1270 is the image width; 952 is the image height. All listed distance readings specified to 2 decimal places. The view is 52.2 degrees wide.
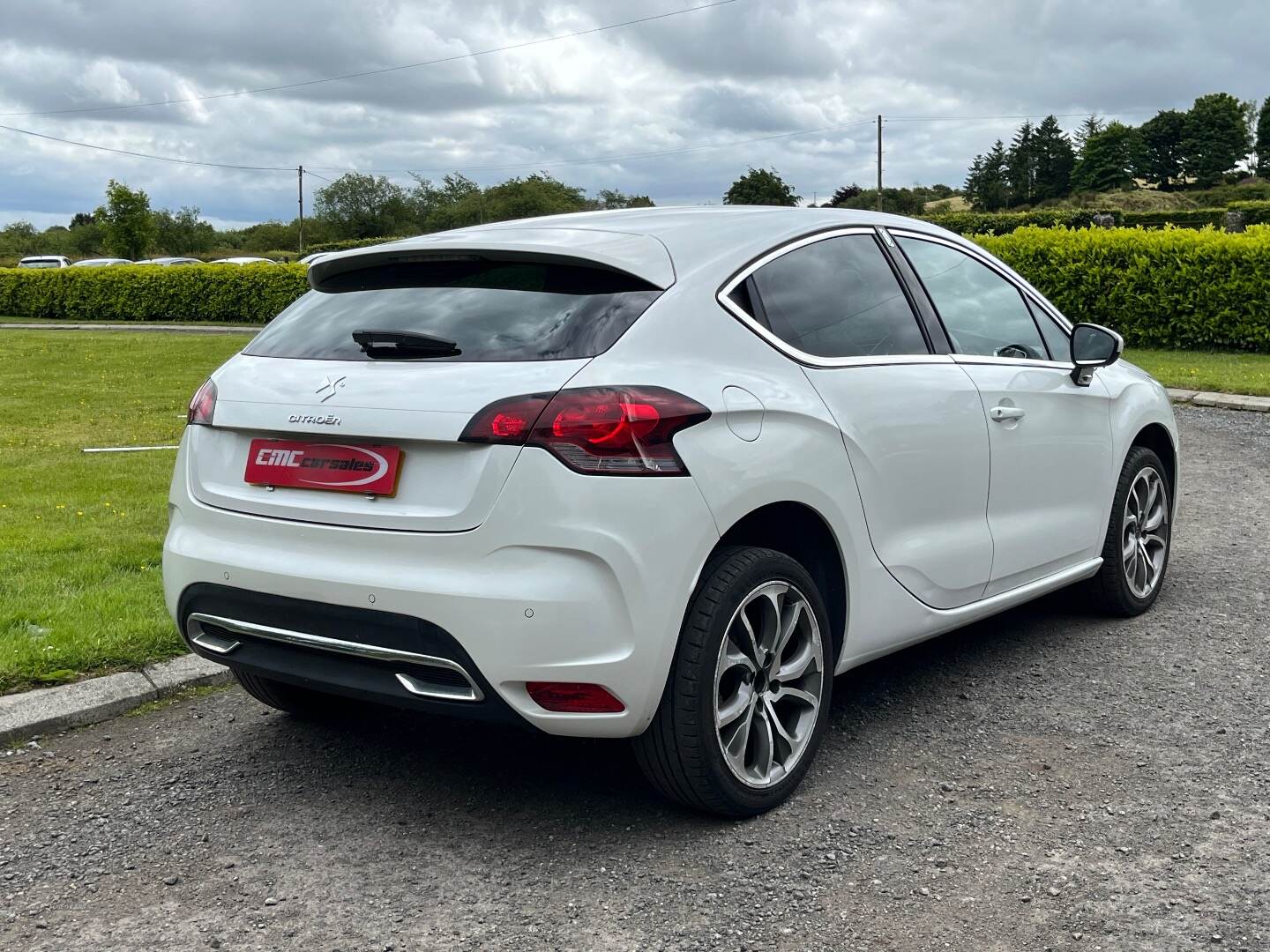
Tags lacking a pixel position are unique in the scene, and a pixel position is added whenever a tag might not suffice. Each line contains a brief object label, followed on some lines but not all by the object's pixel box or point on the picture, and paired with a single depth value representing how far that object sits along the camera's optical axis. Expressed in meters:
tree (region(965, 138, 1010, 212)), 113.12
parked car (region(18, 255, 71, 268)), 55.66
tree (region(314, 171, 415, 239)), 89.44
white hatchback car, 3.11
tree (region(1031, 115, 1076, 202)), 115.94
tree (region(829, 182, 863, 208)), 68.31
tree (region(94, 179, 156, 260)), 68.56
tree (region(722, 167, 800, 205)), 69.75
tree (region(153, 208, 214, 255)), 85.62
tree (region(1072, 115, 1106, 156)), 119.38
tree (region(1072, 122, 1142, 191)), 111.06
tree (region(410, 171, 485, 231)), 84.50
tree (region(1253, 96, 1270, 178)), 124.38
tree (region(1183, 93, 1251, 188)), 120.56
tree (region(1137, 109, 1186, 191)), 123.00
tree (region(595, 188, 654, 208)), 75.88
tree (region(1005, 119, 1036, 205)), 115.81
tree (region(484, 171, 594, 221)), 81.19
